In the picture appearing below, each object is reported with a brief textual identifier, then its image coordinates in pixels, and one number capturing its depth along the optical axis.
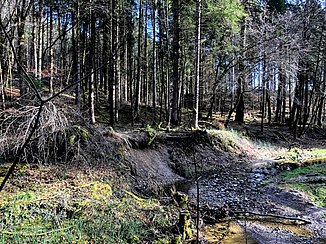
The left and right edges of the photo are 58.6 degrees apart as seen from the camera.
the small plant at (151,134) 10.62
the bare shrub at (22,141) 5.14
